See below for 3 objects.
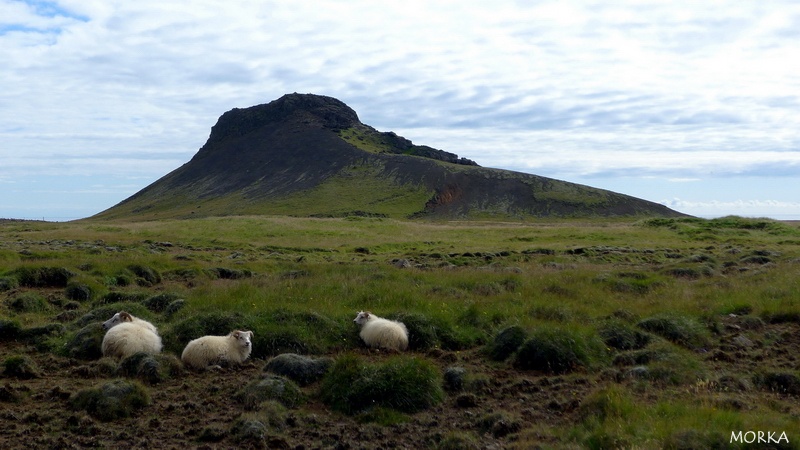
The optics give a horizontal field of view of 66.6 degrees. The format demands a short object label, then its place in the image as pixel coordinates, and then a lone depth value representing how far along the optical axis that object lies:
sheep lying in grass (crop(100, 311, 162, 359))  12.24
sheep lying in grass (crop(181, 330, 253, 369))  12.09
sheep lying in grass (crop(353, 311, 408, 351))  13.17
